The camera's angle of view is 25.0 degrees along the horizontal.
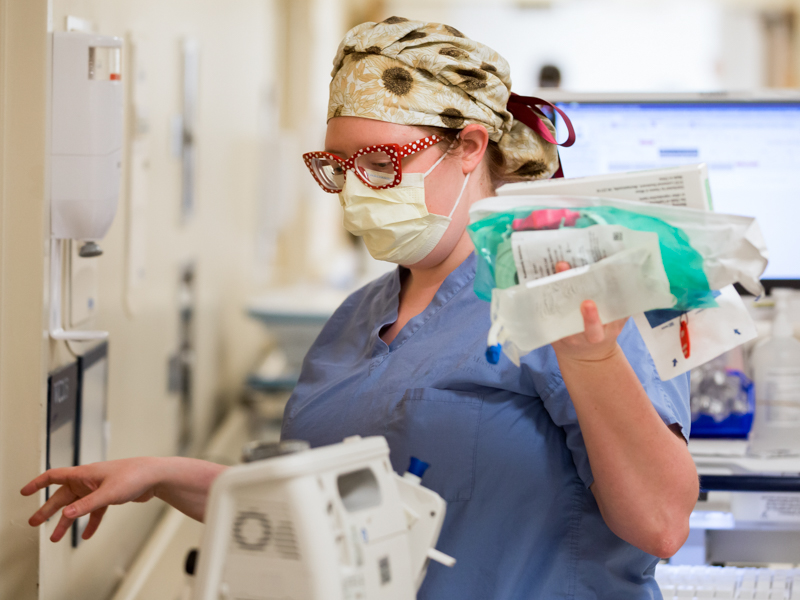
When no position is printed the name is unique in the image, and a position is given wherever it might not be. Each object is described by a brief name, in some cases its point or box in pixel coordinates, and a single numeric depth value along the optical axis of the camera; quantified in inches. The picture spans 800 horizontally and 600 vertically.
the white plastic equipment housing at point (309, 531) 64.2
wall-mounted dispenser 79.9
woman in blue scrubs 70.3
